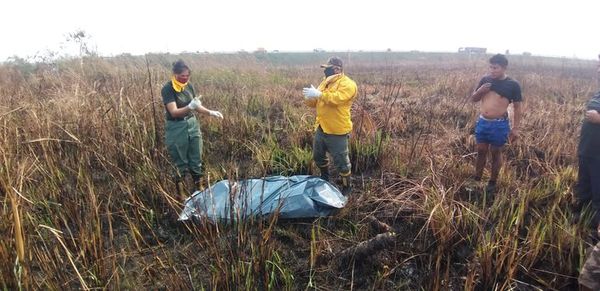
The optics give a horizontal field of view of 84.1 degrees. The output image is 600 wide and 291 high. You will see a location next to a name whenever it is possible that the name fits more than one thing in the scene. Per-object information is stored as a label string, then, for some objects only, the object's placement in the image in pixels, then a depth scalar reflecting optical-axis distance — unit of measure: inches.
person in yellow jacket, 139.3
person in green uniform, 135.3
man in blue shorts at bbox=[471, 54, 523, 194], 139.1
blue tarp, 116.4
